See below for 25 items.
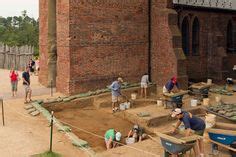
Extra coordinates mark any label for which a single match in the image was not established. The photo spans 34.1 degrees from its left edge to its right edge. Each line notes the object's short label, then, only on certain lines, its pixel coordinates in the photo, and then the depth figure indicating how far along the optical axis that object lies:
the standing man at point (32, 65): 28.78
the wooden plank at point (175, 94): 18.53
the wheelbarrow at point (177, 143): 10.11
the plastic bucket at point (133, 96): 20.38
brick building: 20.05
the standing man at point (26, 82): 18.00
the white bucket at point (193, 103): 19.52
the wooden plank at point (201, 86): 20.87
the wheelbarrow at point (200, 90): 20.86
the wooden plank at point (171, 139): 10.05
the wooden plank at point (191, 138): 10.27
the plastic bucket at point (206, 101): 19.68
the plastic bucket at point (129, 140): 14.57
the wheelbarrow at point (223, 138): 11.03
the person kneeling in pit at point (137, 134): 14.96
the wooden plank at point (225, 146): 10.72
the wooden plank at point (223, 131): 11.00
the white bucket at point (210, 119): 13.93
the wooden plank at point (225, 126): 12.04
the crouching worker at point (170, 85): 19.11
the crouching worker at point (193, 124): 10.67
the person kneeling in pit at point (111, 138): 13.98
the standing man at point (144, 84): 21.19
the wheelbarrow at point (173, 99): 18.61
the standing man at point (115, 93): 18.72
